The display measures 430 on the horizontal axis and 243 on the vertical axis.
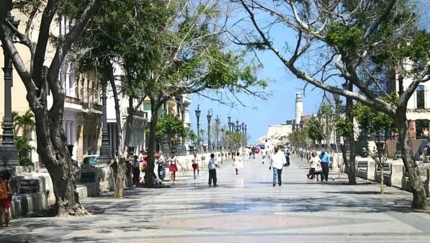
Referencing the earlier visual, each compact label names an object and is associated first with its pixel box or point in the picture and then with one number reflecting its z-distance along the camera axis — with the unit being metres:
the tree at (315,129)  55.12
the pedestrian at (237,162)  44.09
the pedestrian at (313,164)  35.34
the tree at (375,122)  27.89
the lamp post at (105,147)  33.06
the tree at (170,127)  62.34
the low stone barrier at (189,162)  52.39
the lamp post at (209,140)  72.26
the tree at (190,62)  25.09
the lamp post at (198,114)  63.55
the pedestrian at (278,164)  29.95
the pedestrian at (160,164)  36.83
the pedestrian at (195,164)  41.06
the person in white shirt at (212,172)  31.66
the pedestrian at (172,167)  36.34
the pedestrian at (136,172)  32.41
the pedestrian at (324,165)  34.66
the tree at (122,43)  20.20
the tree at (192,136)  75.58
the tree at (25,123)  48.09
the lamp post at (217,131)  102.26
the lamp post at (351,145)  29.62
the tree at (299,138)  89.21
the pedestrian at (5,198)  15.20
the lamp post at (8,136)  21.23
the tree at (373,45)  17.44
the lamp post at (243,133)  130.00
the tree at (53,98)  16.72
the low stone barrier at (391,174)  25.00
